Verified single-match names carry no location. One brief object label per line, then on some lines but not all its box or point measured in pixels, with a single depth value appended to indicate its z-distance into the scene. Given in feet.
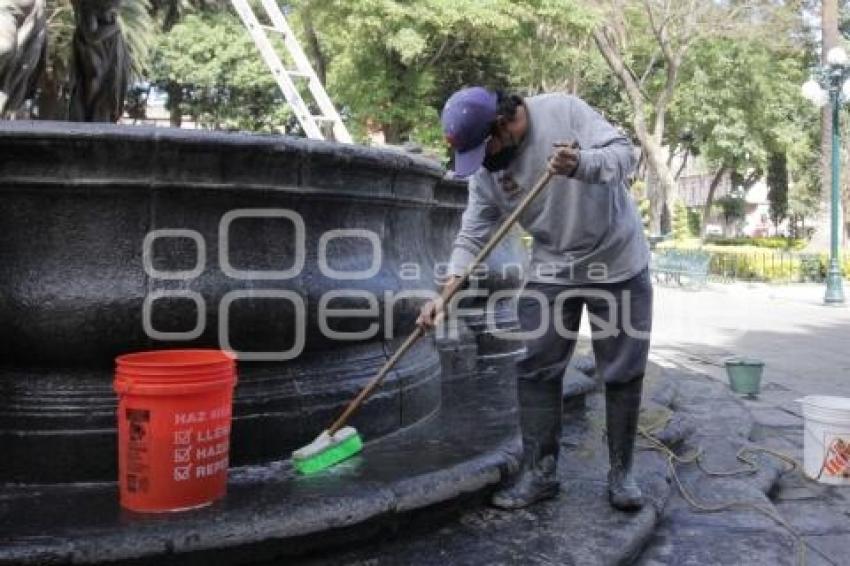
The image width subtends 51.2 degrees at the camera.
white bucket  13.46
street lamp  50.72
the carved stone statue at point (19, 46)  13.01
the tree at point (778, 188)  146.10
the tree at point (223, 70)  86.22
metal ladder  36.60
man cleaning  9.76
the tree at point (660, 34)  80.53
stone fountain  8.81
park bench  63.41
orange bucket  8.34
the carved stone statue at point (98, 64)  15.03
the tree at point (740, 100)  95.45
